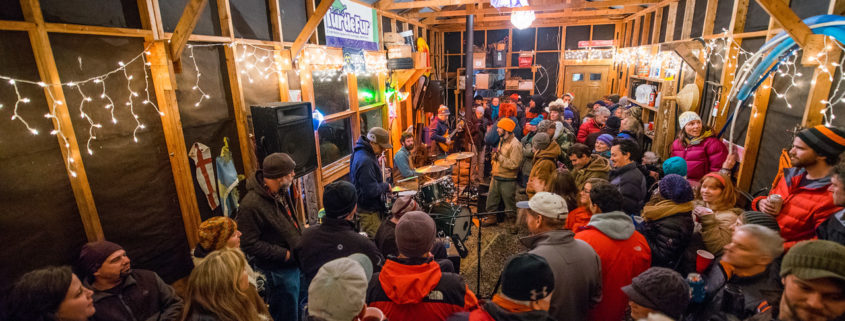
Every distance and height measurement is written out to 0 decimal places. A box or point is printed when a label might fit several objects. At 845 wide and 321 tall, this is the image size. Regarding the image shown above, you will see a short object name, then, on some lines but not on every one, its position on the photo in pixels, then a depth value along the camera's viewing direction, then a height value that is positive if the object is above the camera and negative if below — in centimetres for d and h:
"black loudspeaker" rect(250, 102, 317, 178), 332 -53
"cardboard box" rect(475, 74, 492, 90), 1144 -31
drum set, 356 -138
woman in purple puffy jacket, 393 -95
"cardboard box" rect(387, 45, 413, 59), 653 +39
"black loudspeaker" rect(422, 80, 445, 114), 909 -63
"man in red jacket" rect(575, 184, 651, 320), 207 -107
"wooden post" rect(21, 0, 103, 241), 224 -25
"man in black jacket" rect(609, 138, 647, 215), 308 -96
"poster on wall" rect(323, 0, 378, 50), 506 +74
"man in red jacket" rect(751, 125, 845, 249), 221 -80
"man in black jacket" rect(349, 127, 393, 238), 368 -106
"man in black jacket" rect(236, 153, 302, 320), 264 -115
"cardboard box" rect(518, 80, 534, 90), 1153 -50
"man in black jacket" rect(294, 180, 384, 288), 220 -99
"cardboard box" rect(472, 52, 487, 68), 1146 +33
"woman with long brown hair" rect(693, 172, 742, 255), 229 -100
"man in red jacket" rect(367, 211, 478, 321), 162 -96
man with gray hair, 171 -103
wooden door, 1074 -47
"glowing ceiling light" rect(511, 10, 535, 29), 529 +74
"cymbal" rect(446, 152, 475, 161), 525 -124
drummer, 458 -108
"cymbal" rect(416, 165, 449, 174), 467 -125
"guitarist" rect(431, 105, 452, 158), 730 -123
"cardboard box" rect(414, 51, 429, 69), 693 +25
